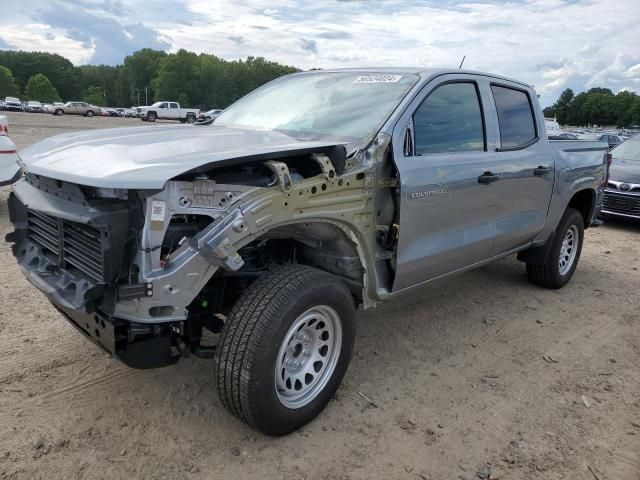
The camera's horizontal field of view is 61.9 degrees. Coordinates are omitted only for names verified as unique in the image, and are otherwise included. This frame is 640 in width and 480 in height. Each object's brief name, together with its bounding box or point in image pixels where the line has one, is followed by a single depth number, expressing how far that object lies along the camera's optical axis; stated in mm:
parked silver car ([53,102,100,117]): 58125
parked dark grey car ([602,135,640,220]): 9375
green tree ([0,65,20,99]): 96938
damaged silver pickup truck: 2477
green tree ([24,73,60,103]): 98500
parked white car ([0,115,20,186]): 7258
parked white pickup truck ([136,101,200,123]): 52750
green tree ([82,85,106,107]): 109438
